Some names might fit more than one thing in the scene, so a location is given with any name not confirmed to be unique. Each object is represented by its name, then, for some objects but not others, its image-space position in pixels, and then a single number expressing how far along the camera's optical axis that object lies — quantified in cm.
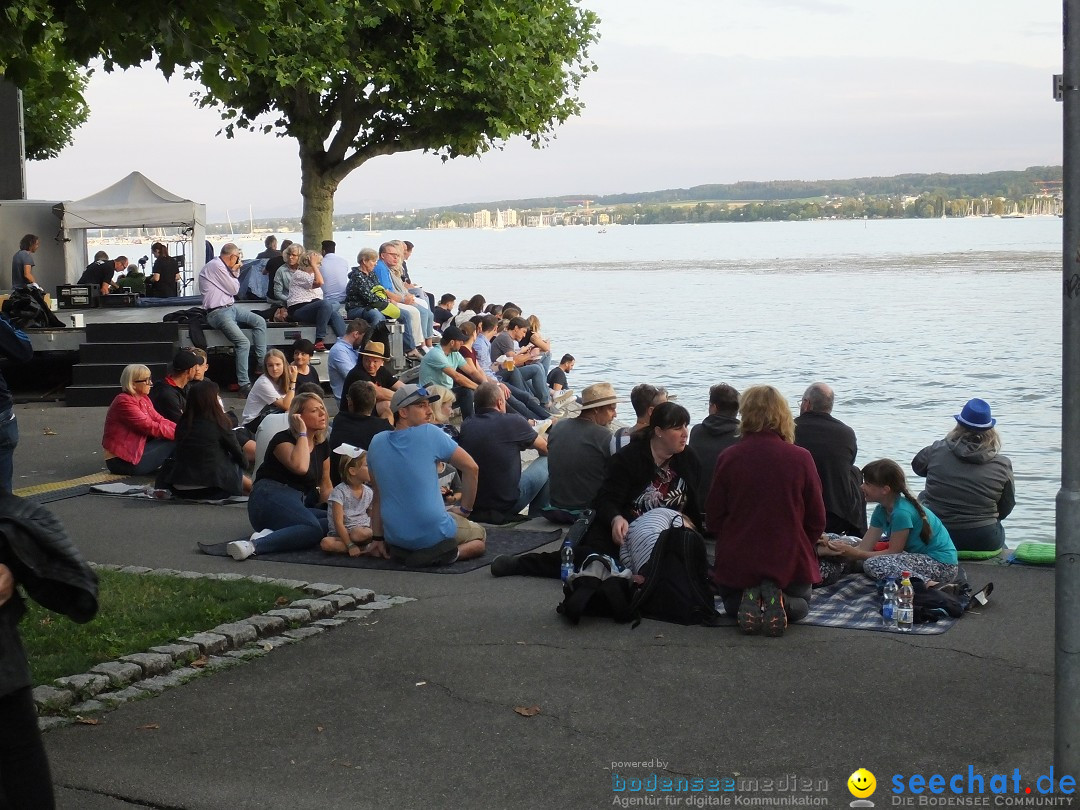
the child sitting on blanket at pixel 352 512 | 974
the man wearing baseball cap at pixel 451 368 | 1755
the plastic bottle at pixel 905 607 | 749
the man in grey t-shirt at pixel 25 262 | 2292
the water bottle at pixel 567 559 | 836
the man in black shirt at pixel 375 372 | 1490
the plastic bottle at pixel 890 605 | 759
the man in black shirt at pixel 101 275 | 2664
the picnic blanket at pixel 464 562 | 934
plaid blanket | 755
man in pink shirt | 1977
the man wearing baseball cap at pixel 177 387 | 1370
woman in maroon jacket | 735
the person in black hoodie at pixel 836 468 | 971
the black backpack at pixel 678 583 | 759
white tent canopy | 2744
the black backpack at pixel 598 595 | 757
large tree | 2600
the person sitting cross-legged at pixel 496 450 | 1120
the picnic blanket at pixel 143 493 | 1219
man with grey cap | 914
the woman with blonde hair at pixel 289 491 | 989
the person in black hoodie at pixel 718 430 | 1013
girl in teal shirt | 830
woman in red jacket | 1336
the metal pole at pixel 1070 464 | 425
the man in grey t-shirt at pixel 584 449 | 1044
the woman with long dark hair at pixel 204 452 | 1205
